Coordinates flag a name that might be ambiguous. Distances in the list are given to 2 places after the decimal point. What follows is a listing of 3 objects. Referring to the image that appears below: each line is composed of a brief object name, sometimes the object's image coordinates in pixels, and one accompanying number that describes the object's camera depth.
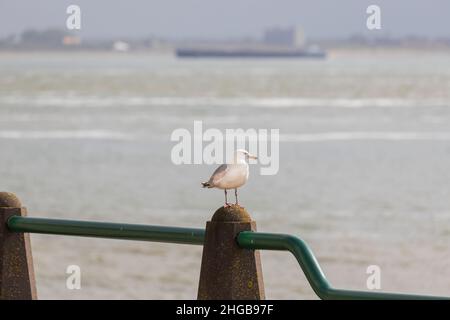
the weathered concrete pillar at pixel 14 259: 13.76
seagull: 12.15
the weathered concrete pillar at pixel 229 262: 11.82
